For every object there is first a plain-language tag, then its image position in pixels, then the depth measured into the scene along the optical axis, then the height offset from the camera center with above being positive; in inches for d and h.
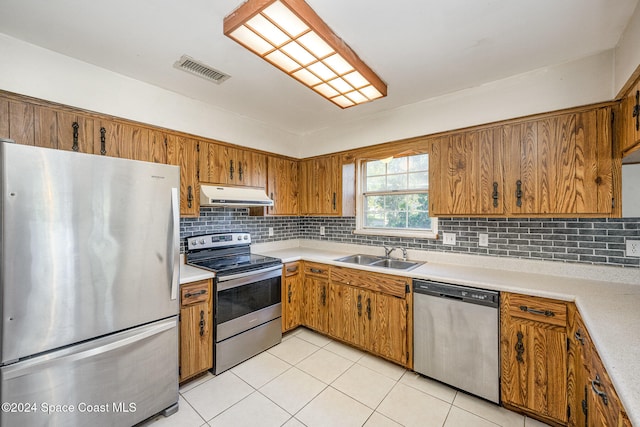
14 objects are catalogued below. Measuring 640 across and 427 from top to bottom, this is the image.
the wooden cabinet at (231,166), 106.1 +20.2
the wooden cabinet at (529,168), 72.8 +13.2
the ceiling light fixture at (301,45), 53.7 +40.2
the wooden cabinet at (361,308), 93.9 -38.6
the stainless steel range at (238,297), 92.6 -32.1
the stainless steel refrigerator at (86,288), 52.4 -17.0
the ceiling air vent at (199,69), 77.3 +44.2
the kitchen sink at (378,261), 111.3 -22.2
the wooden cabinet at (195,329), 84.3 -38.4
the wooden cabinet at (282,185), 131.6 +13.9
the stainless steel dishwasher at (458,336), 76.0 -38.7
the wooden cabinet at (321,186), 131.8 +13.5
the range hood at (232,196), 101.0 +6.5
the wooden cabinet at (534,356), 67.3 -38.7
